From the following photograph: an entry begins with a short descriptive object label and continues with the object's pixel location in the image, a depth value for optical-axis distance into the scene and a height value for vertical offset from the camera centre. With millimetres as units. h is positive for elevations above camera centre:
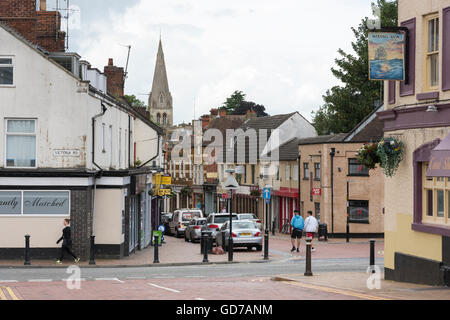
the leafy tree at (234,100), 139775 +15243
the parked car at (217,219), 42241 -1720
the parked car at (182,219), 54312 -2190
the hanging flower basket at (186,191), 90312 -465
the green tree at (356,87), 76938 +9962
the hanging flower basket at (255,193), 67250 -467
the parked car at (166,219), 58844 -2538
